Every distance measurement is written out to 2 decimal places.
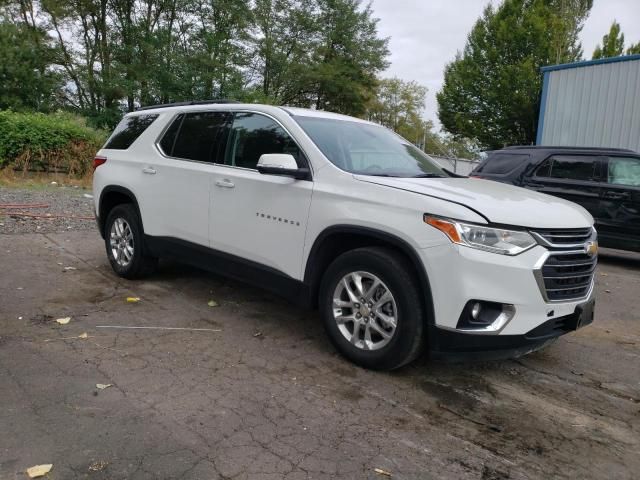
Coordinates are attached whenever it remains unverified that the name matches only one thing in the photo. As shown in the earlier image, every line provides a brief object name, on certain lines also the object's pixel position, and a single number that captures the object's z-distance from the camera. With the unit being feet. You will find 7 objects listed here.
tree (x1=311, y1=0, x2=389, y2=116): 114.11
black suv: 25.21
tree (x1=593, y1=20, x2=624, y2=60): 109.70
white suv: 10.12
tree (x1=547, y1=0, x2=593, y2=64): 95.55
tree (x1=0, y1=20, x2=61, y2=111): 73.36
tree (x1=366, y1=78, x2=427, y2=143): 175.19
